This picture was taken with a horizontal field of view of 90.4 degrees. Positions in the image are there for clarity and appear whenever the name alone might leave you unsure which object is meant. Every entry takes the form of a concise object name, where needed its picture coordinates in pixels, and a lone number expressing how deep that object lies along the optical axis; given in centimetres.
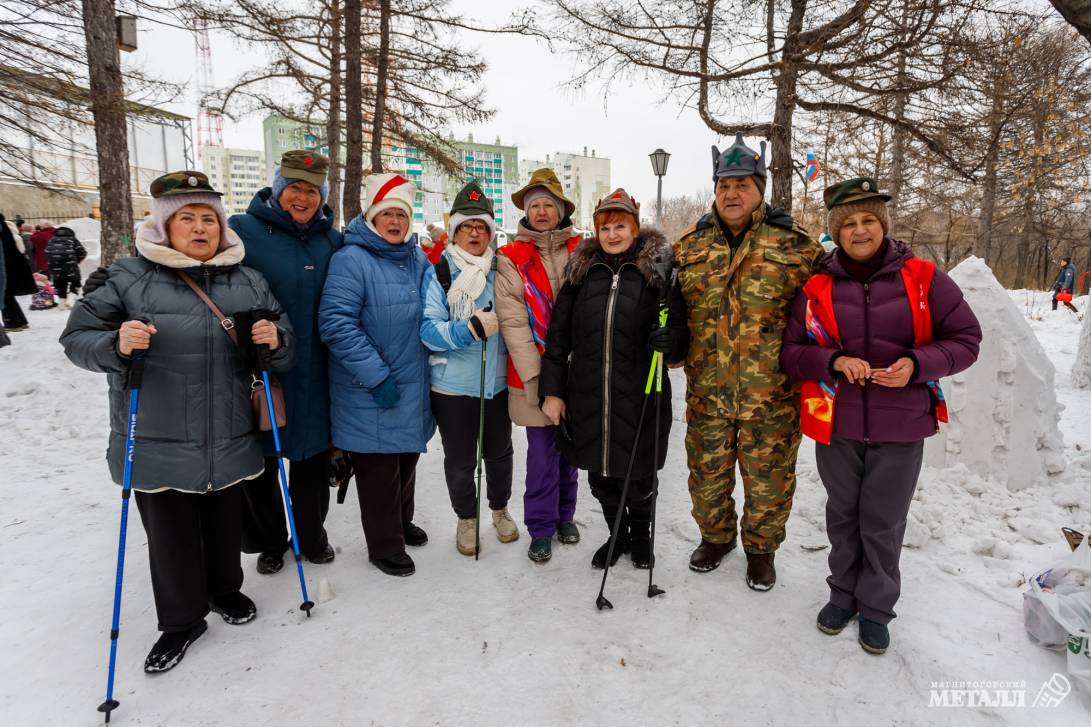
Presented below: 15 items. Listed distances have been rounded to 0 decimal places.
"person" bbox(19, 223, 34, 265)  1233
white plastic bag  231
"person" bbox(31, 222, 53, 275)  1310
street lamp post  1223
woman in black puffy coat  302
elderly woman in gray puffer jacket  236
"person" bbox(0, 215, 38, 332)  782
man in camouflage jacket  286
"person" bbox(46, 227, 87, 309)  1102
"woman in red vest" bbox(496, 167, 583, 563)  329
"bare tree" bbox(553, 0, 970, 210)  525
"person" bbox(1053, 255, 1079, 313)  1465
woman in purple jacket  242
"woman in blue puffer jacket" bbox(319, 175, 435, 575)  296
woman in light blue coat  313
